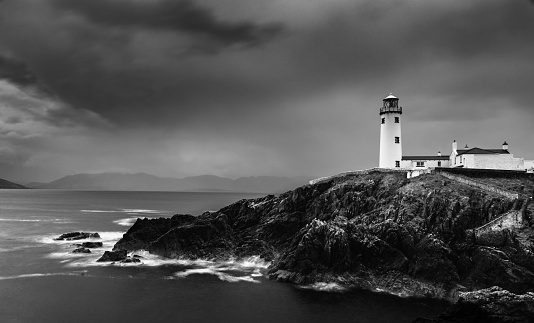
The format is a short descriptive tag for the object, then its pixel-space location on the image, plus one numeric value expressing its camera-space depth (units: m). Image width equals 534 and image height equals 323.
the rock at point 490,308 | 30.92
